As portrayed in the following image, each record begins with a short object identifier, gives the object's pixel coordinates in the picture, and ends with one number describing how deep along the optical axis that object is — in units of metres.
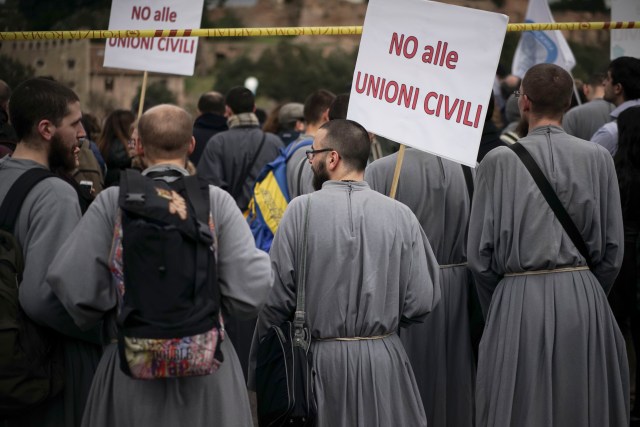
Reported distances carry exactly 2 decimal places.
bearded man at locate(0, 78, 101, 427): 4.23
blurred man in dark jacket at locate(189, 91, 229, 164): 9.66
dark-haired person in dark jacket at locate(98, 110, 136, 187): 8.41
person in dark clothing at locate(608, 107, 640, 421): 6.76
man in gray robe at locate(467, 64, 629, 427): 5.27
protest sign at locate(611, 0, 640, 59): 8.12
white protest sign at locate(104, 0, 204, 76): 8.14
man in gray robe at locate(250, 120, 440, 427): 4.73
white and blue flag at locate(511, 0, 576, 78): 10.03
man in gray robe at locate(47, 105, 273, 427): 3.99
